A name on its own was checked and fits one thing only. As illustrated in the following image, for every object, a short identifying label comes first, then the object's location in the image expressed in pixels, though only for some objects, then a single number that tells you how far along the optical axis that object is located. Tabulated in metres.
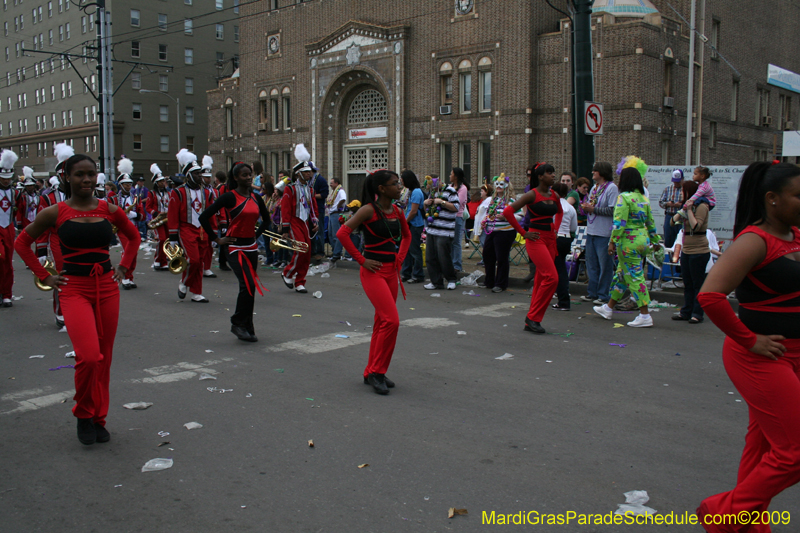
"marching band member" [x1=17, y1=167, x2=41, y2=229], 11.01
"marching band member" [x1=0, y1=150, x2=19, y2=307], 10.20
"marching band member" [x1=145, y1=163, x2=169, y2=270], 14.73
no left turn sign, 12.35
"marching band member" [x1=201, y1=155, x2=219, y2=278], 11.30
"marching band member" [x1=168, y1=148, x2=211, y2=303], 10.75
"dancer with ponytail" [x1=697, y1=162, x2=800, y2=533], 2.96
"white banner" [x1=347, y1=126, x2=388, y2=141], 34.50
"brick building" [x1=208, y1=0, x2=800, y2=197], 27.12
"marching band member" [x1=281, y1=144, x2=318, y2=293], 11.80
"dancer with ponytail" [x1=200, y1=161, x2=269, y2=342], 7.92
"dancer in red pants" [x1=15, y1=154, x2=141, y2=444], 4.55
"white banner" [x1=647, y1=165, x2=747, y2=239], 13.07
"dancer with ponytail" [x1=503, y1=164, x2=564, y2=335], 8.48
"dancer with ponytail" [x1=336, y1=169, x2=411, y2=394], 5.94
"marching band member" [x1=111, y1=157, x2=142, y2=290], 14.40
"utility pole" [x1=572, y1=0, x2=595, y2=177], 12.34
